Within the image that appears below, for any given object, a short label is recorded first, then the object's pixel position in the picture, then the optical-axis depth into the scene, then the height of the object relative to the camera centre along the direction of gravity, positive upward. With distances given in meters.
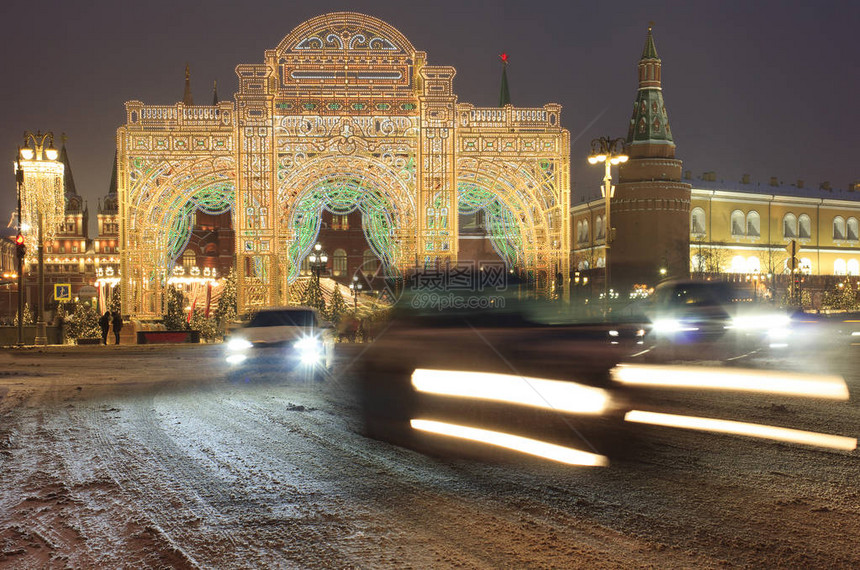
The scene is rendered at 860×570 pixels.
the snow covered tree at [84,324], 29.02 -0.75
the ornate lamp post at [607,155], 24.97 +5.01
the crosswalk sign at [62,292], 27.95 +0.55
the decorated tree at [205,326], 29.53 -0.92
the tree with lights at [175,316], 28.88 -0.48
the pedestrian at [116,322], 27.00 -0.62
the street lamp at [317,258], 35.01 +2.25
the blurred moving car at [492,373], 8.36 -1.37
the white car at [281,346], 13.79 -0.83
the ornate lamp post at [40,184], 24.22 +4.21
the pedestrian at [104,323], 27.33 -0.66
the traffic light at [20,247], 24.77 +2.06
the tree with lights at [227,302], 34.00 +0.09
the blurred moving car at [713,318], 18.02 -0.51
